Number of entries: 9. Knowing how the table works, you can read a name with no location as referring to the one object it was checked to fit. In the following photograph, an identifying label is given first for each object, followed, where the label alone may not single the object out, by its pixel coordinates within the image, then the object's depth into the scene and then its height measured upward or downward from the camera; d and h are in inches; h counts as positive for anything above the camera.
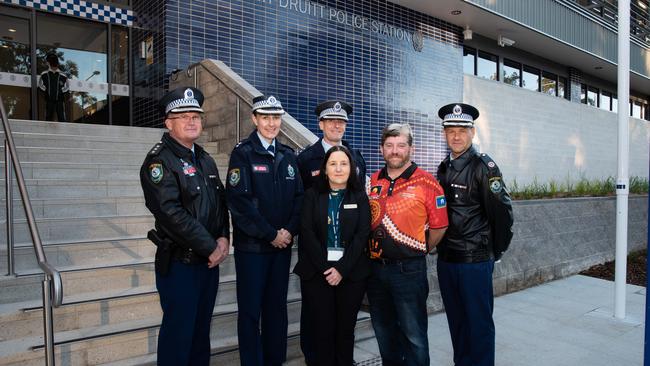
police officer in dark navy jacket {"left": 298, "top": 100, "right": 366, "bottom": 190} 140.5 +11.1
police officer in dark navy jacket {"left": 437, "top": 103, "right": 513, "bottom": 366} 119.6 -15.4
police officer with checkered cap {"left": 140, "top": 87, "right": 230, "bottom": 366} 98.3 -11.7
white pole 196.9 +9.5
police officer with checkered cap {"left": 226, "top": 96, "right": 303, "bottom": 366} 115.3 -12.6
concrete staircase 113.5 -27.5
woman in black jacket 112.3 -18.3
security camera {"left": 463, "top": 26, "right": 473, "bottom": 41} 441.4 +138.4
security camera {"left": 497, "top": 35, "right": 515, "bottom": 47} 466.6 +139.4
